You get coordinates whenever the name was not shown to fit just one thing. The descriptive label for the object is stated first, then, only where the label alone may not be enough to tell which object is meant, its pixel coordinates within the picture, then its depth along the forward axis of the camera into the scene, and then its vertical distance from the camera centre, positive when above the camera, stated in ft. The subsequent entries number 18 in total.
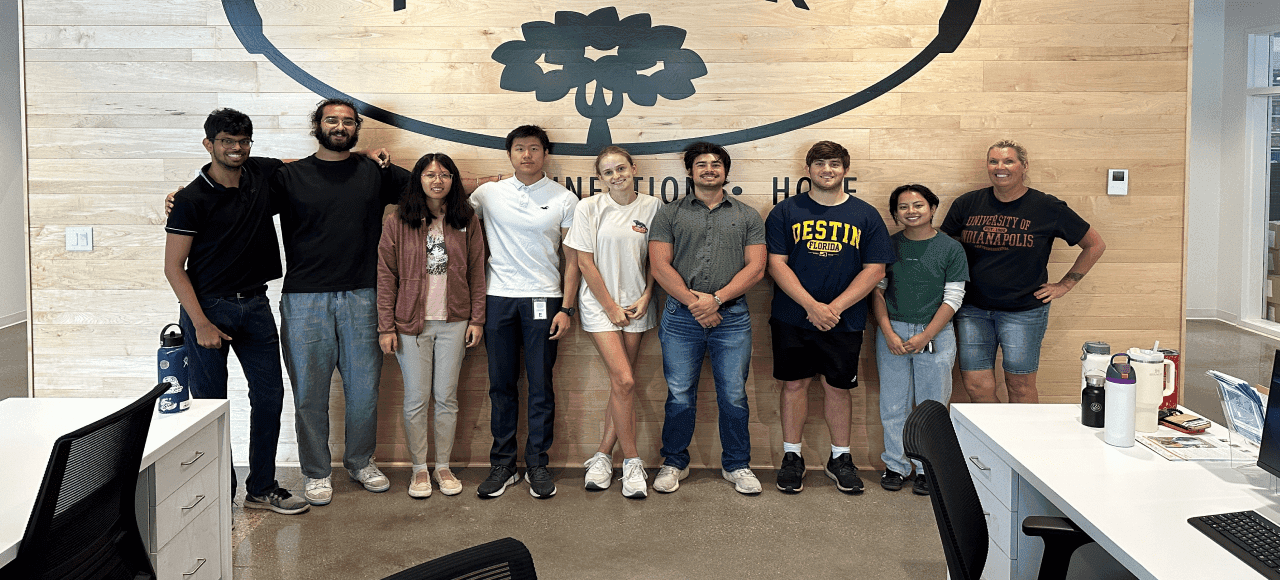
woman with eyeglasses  12.68 -0.41
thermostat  13.96 +1.42
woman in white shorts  12.98 -0.20
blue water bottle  8.70 -1.08
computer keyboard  5.19 -1.83
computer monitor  6.09 -1.29
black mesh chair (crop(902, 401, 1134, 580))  5.26 -1.67
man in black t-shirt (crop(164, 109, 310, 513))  11.44 -0.11
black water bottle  8.21 -1.38
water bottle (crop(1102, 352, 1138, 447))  7.54 -1.31
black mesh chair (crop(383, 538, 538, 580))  3.62 -1.36
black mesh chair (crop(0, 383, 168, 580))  5.45 -1.74
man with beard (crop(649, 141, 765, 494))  12.82 -0.50
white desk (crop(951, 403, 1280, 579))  5.44 -1.80
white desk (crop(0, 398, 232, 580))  7.33 -1.93
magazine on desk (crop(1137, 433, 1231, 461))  7.29 -1.67
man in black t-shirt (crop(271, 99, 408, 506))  12.45 -0.14
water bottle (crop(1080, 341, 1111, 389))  8.34 -0.94
